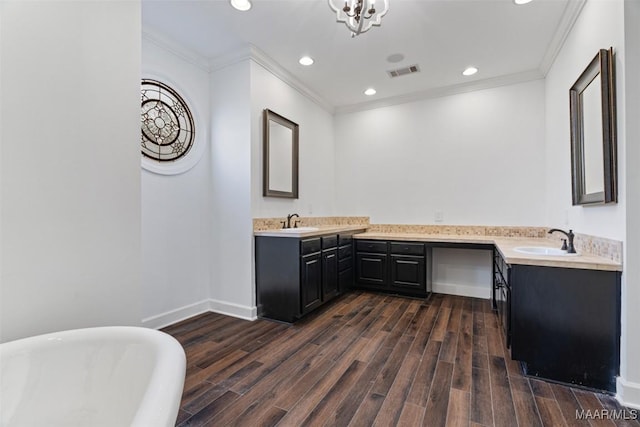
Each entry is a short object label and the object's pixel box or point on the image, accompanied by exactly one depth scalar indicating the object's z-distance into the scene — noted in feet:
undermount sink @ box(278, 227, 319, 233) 10.10
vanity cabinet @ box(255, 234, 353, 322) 9.53
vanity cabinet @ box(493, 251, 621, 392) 5.73
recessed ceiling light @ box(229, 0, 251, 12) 7.72
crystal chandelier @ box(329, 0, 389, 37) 6.49
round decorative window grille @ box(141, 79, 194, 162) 8.82
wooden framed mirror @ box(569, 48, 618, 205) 5.92
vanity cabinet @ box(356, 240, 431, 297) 11.96
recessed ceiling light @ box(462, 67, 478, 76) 11.39
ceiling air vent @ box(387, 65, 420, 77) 11.33
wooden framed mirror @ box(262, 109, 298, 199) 10.68
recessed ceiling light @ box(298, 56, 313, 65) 10.65
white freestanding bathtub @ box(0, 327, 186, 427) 3.26
